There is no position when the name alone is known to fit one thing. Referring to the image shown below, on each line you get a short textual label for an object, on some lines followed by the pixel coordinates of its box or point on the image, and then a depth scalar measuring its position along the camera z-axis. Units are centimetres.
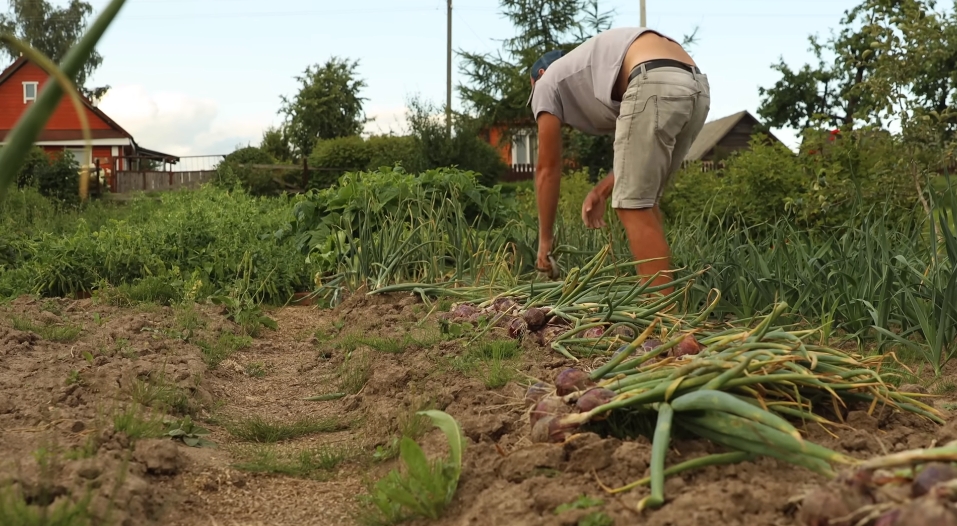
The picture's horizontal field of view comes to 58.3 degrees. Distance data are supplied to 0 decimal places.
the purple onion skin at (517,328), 355
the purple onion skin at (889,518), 125
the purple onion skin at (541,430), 199
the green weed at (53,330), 430
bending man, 389
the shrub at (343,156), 2295
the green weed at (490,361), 288
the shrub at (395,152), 1898
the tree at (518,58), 2336
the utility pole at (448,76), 2788
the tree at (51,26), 3803
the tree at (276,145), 3067
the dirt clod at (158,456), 221
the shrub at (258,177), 1975
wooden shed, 3738
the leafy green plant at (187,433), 269
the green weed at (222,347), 409
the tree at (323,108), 3384
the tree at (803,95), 2955
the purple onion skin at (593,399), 197
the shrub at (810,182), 613
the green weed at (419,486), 185
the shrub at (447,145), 1927
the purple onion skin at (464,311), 409
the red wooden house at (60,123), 3222
